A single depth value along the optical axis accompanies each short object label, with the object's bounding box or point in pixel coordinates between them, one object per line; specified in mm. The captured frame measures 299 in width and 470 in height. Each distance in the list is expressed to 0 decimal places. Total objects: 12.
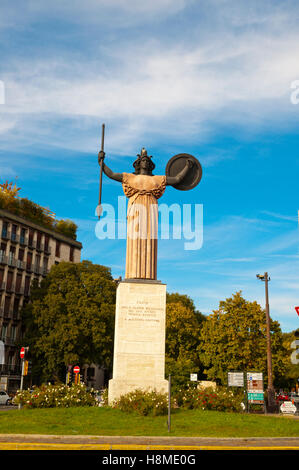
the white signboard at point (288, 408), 33281
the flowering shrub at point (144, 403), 17734
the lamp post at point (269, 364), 32781
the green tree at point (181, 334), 55312
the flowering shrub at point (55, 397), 19844
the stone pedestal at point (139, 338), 20531
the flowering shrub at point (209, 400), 19719
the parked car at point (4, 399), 43150
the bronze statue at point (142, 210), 22578
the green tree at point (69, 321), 49281
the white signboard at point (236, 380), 29656
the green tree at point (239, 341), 46812
